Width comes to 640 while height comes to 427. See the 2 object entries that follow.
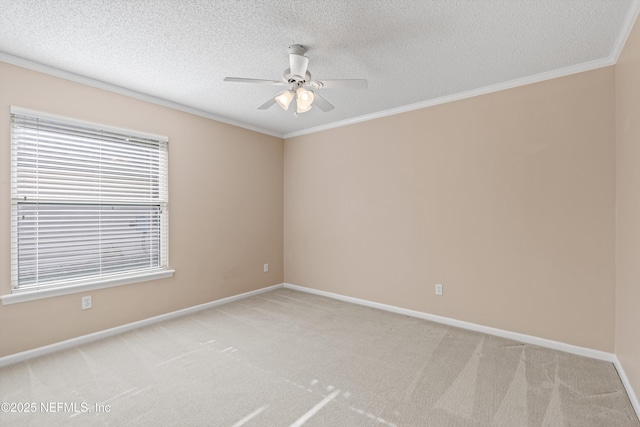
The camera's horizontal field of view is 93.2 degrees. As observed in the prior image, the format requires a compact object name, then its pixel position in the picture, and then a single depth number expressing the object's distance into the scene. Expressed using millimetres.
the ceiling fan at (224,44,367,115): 2215
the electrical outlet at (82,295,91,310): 2835
